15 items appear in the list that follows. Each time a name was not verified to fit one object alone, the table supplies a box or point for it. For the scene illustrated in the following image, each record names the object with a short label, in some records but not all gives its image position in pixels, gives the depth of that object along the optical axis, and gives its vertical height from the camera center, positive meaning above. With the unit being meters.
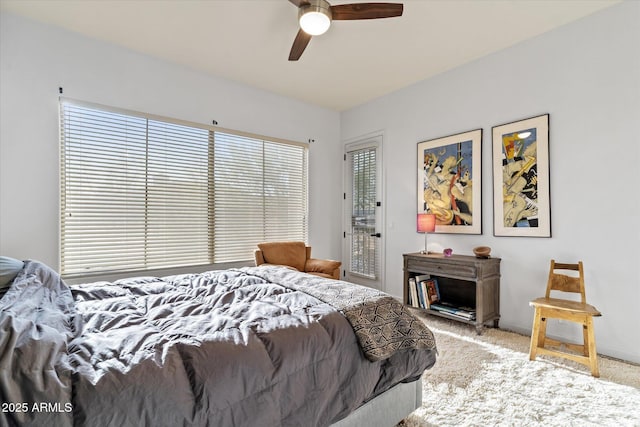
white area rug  1.73 -1.15
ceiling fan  2.14 +1.47
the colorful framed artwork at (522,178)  2.89 +0.38
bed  0.83 -0.48
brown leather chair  3.79 -0.56
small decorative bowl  3.09 -0.35
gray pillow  1.51 -0.28
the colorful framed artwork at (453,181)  3.38 +0.42
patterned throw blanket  1.40 -0.52
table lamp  3.57 -0.07
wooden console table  2.98 -0.68
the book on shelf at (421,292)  3.45 -0.87
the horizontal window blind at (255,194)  3.94 +0.32
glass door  4.51 +0.04
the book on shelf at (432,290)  3.47 -0.85
